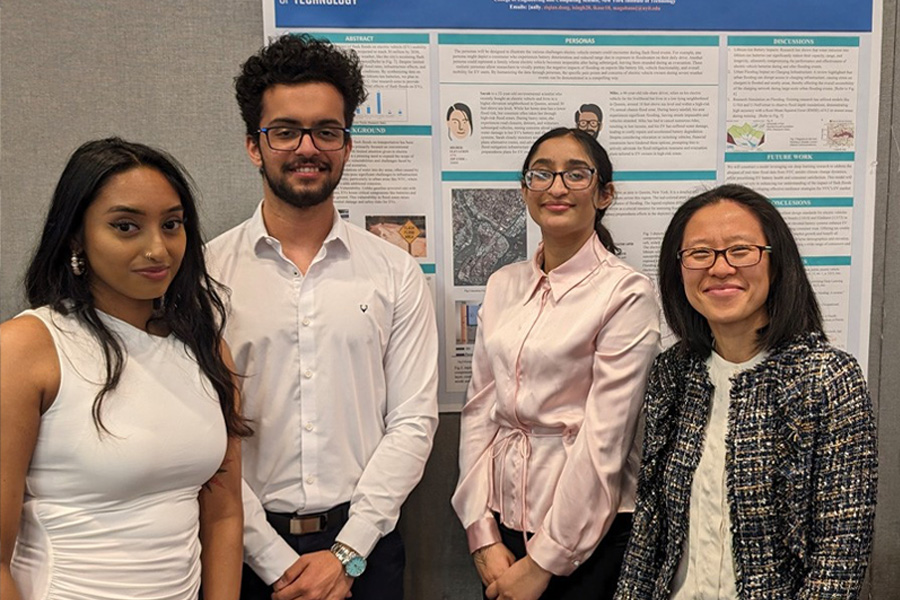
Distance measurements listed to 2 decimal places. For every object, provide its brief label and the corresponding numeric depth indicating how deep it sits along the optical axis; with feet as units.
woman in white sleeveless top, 3.85
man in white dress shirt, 5.42
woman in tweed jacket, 4.16
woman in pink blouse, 5.23
